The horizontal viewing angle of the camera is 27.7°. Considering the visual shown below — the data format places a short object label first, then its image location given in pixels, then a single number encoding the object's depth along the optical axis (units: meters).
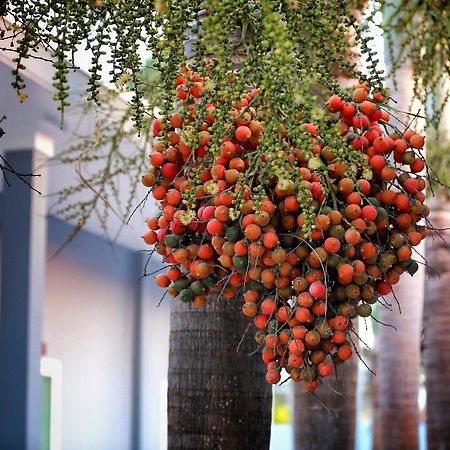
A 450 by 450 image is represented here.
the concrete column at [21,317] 5.16
